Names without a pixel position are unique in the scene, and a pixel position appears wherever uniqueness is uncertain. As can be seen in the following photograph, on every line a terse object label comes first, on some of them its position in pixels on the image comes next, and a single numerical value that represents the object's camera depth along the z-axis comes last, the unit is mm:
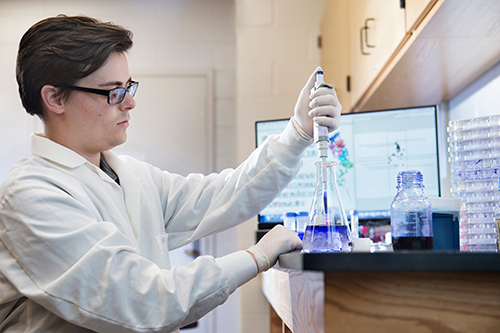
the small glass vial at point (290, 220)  1575
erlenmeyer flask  901
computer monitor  1767
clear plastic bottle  868
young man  880
